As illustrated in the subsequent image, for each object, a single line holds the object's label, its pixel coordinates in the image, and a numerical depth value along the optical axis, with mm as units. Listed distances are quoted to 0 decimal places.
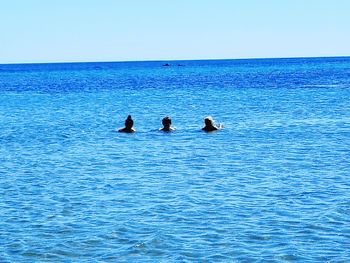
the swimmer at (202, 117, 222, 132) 38406
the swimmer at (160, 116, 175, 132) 38469
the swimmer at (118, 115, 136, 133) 38438
